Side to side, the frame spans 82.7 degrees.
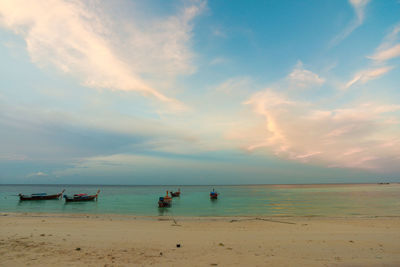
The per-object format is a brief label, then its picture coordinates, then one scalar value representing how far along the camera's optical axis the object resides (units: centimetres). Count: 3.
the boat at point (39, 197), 6412
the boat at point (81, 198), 6180
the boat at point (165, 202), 4706
